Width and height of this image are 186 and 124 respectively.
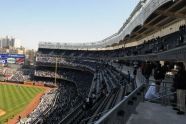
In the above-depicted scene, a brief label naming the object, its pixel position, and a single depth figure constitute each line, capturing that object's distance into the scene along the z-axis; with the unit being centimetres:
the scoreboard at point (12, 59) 4542
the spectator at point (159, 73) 571
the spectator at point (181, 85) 423
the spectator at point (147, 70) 642
